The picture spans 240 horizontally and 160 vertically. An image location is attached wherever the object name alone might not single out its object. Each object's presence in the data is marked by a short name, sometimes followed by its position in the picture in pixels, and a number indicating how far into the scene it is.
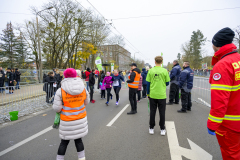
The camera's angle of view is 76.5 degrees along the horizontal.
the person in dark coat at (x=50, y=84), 8.00
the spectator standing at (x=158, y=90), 3.88
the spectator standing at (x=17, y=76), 13.19
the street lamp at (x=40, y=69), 16.50
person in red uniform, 1.63
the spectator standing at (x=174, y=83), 7.33
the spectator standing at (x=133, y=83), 5.81
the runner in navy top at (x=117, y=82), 7.53
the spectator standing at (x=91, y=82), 8.79
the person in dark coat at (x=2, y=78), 10.91
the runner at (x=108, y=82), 7.91
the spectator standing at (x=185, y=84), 5.98
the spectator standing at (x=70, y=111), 2.52
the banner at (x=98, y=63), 16.03
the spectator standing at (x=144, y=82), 9.66
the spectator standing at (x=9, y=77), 11.69
